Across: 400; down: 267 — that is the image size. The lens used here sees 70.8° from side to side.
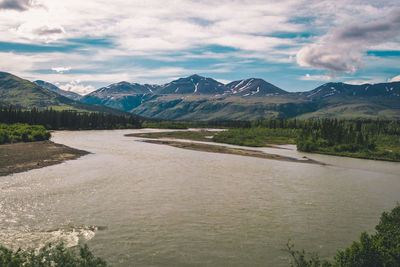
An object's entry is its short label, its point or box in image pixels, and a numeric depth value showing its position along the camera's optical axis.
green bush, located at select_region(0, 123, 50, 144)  84.34
